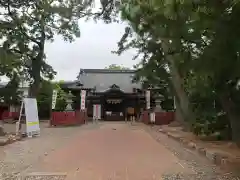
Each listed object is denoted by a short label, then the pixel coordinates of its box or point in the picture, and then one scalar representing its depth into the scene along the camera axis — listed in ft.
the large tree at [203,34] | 9.23
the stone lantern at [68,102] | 53.86
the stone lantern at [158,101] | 54.88
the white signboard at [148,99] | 55.48
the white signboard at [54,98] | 44.46
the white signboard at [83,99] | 53.50
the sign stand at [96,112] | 61.86
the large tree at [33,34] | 32.88
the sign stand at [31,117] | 26.65
